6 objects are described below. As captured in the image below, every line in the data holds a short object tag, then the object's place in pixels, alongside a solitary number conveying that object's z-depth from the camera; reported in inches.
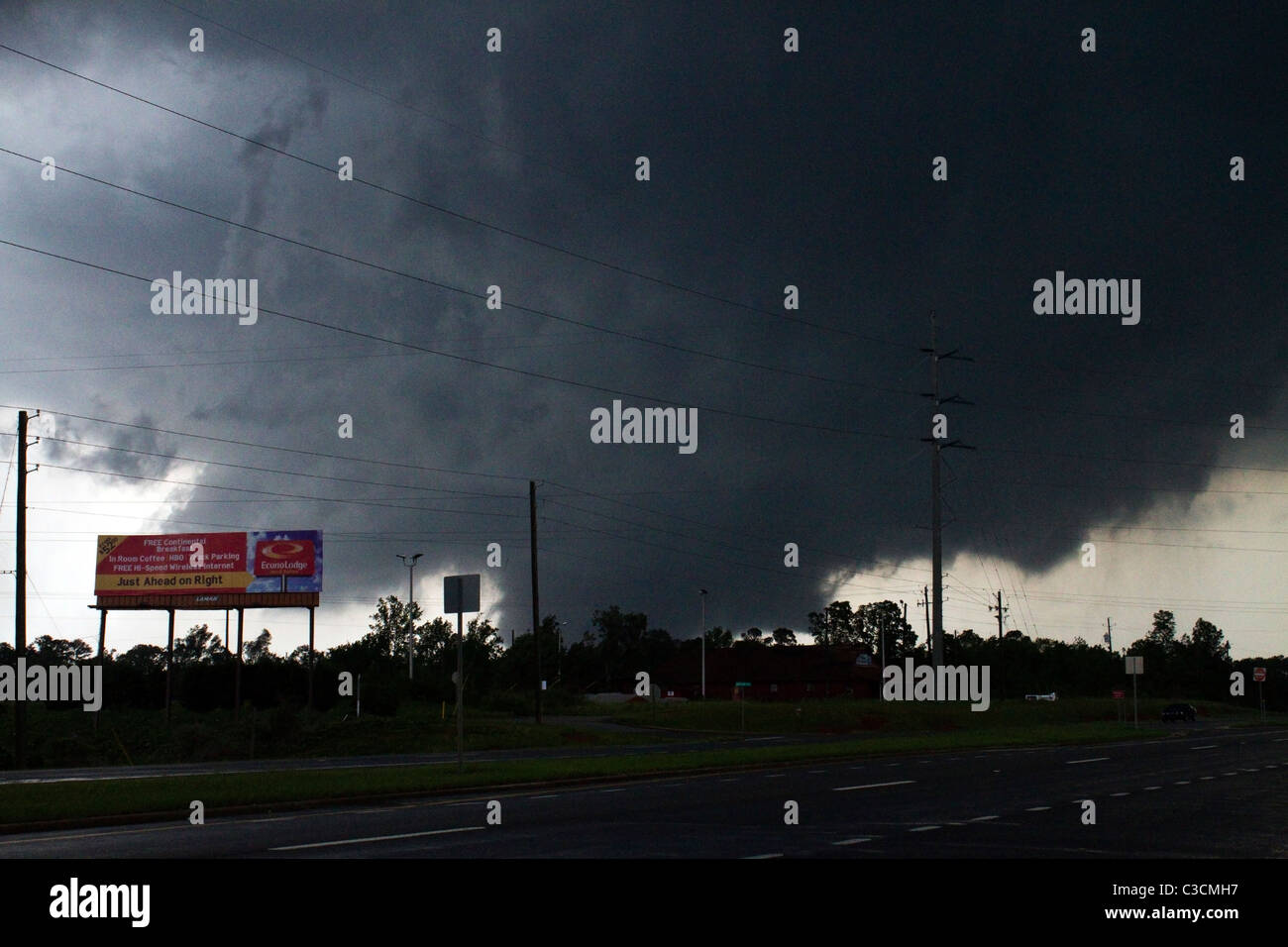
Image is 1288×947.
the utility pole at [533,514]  2197.3
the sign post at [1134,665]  1975.0
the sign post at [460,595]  877.2
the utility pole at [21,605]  1517.0
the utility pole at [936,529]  1935.3
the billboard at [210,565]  2363.4
